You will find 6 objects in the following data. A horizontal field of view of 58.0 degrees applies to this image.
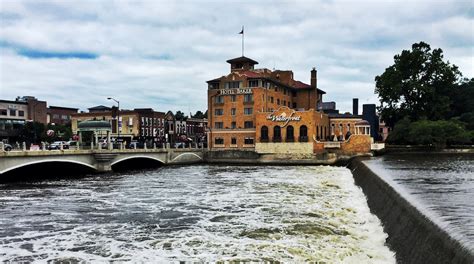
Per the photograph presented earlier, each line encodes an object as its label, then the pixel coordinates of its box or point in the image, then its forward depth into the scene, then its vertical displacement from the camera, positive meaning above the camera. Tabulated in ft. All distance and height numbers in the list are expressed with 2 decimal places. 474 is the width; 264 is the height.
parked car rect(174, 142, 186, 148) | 258.41 -3.64
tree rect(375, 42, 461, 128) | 289.33 +36.02
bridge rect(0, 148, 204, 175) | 127.03 -6.49
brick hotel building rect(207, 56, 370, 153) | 257.55 +11.65
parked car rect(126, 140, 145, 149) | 209.05 -2.92
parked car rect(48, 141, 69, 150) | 163.65 -2.36
